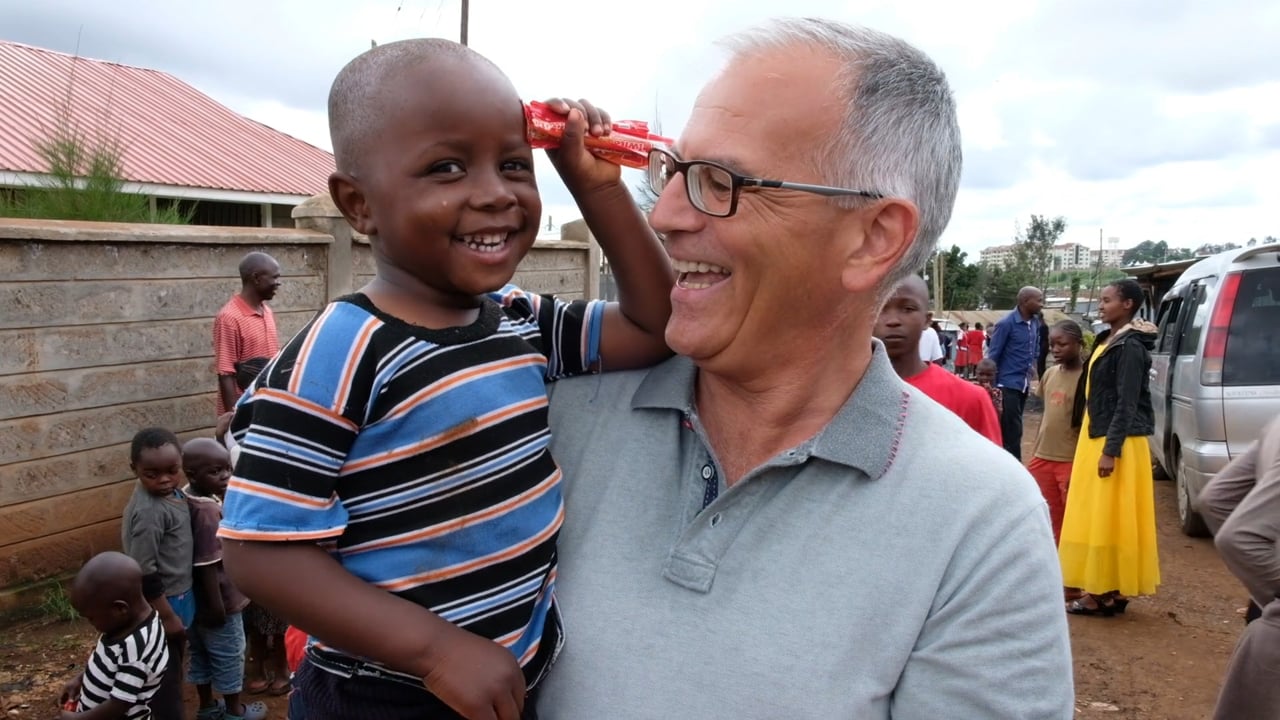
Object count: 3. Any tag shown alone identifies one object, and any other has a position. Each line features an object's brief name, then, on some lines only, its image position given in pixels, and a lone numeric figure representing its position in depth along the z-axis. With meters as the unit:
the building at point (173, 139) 13.17
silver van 6.67
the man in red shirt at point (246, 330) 5.81
